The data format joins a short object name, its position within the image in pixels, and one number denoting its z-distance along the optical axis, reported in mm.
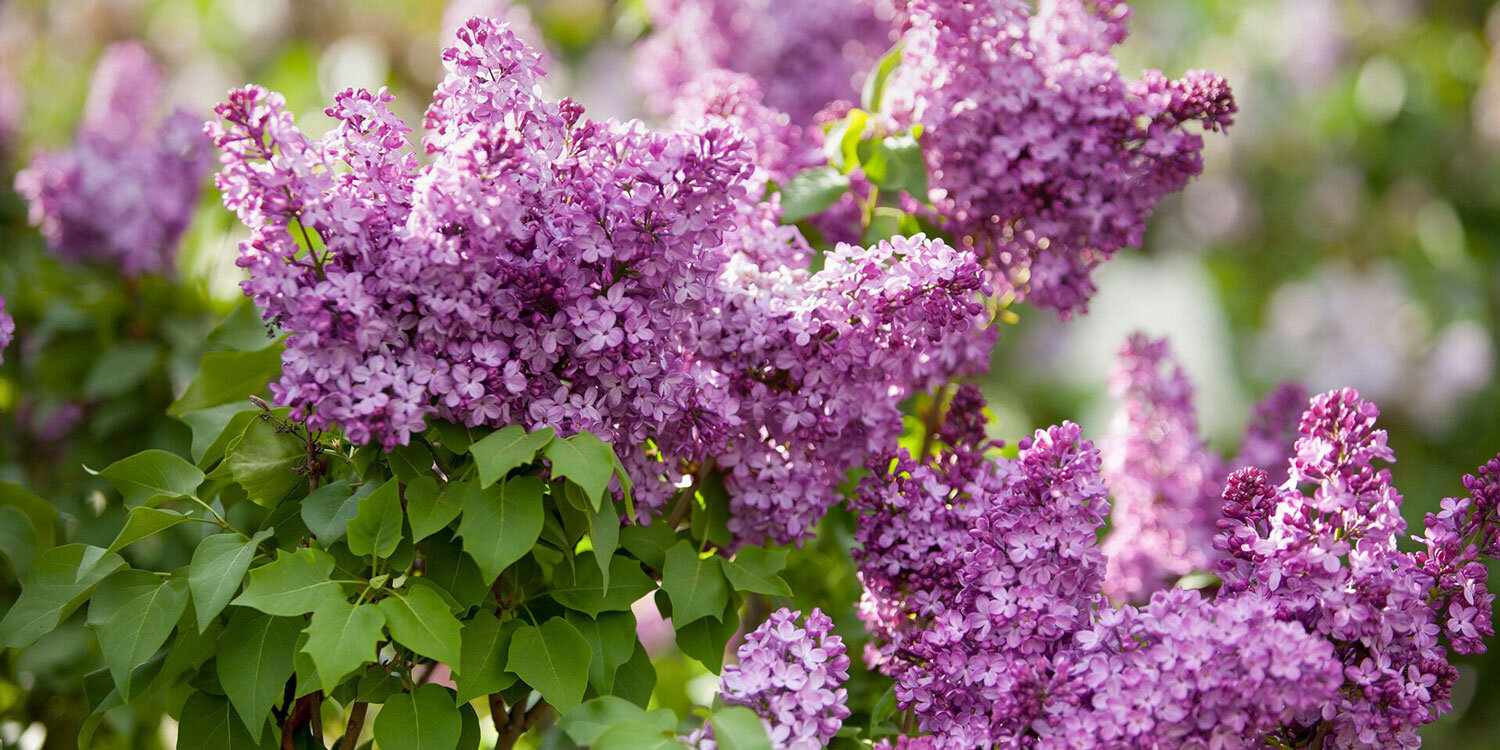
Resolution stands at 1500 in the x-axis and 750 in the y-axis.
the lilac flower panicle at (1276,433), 1824
